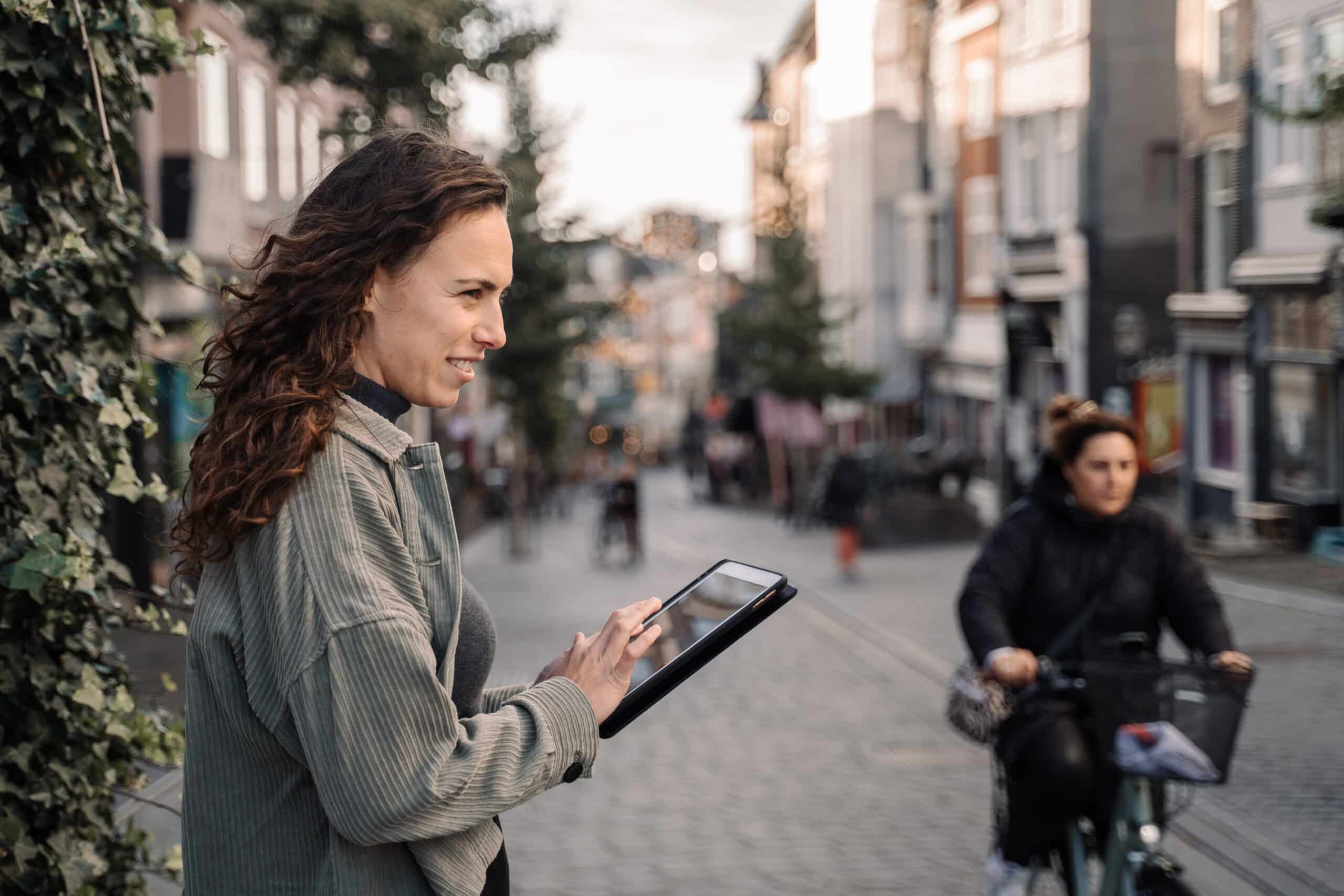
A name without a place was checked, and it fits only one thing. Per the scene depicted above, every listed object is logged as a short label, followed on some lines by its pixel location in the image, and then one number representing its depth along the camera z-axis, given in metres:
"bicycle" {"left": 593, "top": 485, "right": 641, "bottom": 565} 24.55
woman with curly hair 1.75
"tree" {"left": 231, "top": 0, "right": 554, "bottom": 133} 16.78
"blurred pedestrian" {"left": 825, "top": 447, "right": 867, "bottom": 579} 19.80
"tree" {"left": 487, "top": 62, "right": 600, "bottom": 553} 23.62
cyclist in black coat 4.29
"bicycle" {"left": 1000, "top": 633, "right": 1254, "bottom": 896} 3.88
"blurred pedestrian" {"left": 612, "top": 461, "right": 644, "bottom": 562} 24.22
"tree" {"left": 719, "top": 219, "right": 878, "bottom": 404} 36.62
